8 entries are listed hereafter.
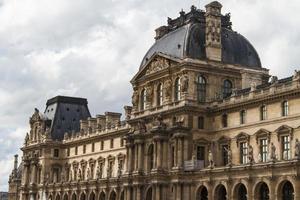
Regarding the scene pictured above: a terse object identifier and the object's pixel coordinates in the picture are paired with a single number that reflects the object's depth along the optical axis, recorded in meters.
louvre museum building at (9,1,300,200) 72.25
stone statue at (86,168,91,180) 115.59
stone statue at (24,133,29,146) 134.62
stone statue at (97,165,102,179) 107.06
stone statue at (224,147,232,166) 74.00
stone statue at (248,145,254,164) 70.12
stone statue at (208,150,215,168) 76.81
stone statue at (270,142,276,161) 67.44
